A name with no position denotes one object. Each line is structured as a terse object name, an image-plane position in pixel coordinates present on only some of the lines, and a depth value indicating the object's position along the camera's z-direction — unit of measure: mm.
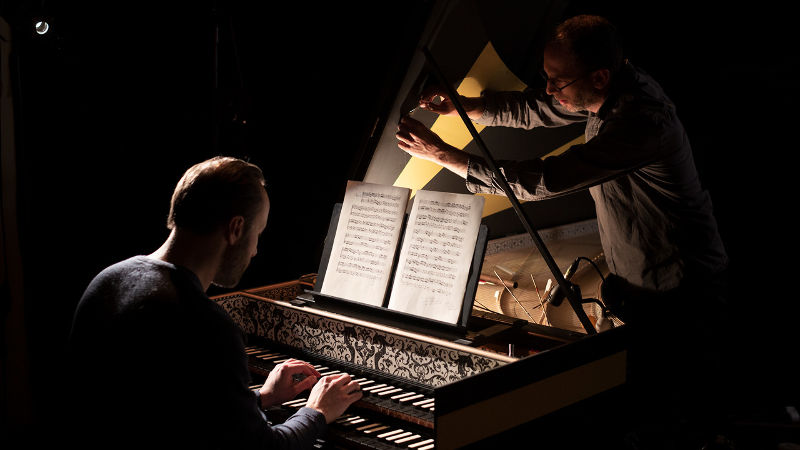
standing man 2074
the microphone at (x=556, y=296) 2047
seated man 1299
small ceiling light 2594
